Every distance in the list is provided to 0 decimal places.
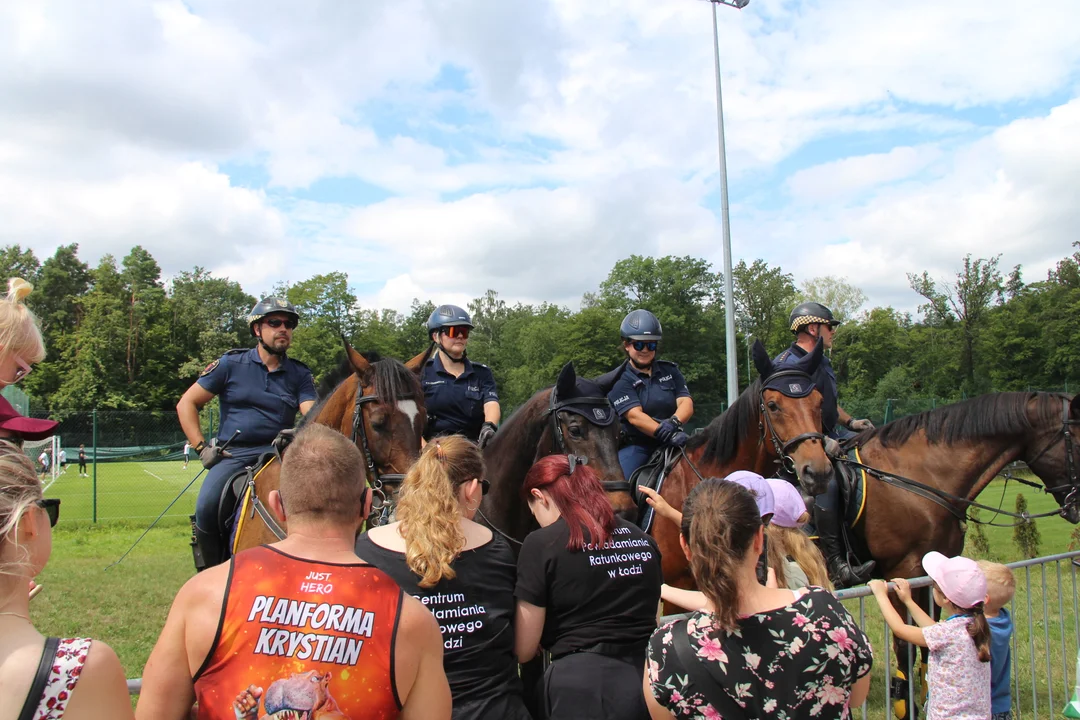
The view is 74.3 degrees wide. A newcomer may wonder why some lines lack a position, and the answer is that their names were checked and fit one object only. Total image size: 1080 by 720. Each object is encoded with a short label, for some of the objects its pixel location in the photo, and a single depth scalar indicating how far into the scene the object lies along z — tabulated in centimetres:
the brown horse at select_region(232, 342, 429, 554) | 494
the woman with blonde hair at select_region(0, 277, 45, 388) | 297
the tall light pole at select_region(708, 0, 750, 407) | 1970
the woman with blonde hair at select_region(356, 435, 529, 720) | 252
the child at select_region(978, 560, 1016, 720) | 375
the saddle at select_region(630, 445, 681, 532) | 629
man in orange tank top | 189
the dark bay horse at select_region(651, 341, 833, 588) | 557
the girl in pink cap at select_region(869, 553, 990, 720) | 325
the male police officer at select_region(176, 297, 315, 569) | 569
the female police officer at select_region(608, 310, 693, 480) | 647
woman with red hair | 272
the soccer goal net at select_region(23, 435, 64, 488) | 2309
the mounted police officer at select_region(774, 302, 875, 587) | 626
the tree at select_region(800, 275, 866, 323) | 7012
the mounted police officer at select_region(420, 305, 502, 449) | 634
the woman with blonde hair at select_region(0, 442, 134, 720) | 152
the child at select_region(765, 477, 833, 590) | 302
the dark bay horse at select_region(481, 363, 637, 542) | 490
